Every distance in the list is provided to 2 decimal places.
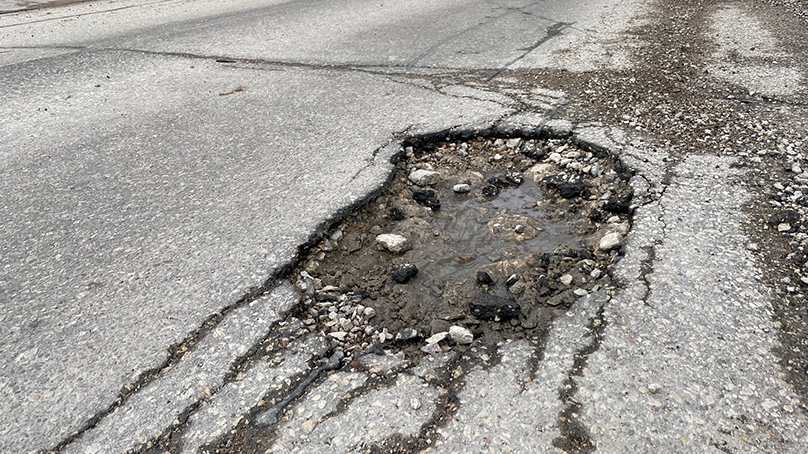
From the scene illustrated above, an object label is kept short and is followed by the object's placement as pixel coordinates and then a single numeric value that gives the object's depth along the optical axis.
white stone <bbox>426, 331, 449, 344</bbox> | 2.14
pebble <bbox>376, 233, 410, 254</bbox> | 2.75
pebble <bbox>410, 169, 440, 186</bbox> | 3.35
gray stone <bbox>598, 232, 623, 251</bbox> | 2.60
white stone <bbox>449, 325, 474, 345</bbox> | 2.12
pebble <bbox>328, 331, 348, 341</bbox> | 2.19
